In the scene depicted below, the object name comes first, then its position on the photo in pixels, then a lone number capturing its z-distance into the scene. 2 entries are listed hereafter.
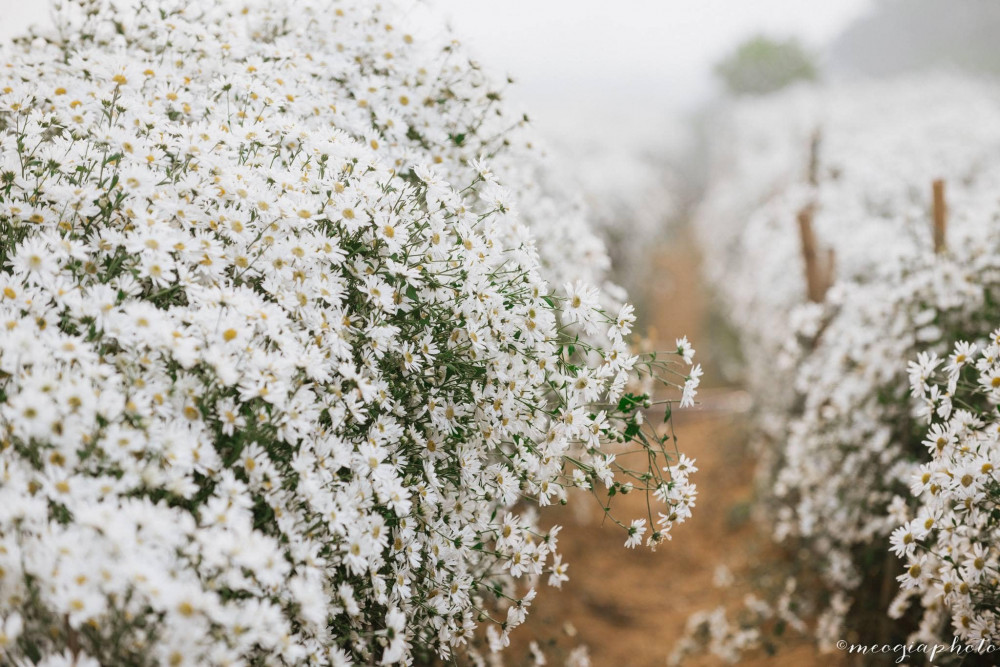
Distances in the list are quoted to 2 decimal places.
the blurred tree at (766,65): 26.77
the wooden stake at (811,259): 5.11
